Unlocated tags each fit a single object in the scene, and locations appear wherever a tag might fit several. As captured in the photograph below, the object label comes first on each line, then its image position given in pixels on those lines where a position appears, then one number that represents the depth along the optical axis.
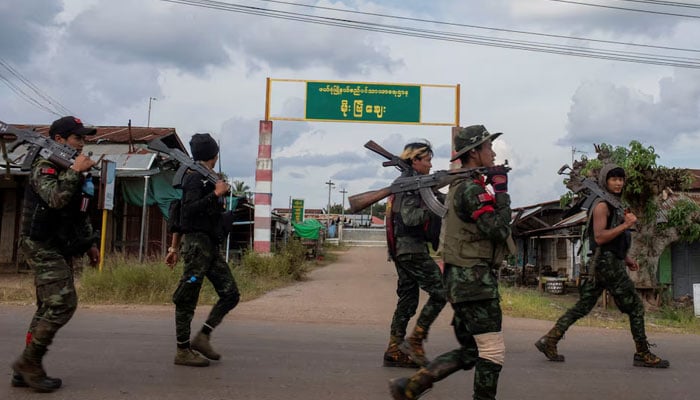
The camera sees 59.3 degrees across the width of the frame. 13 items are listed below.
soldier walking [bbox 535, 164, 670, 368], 5.61
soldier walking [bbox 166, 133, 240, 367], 5.10
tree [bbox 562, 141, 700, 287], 10.62
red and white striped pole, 15.98
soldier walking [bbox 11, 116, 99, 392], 4.19
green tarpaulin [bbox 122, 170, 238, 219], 15.20
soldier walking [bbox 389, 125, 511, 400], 3.48
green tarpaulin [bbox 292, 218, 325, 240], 27.93
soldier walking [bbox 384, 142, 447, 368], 5.21
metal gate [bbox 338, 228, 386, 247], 52.02
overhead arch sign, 15.37
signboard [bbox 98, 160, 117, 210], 10.02
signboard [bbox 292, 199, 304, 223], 31.97
